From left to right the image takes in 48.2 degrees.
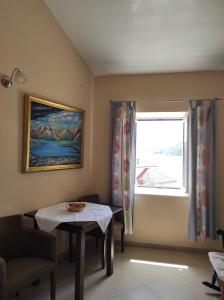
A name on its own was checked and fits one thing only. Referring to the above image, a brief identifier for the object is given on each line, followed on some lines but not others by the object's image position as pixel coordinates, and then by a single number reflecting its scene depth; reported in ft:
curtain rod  10.91
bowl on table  8.40
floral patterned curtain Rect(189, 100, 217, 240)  10.73
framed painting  8.11
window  12.59
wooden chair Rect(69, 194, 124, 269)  9.58
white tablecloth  7.47
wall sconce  6.98
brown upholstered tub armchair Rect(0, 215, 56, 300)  6.29
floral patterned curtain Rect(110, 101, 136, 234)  11.54
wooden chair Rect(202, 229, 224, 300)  6.23
